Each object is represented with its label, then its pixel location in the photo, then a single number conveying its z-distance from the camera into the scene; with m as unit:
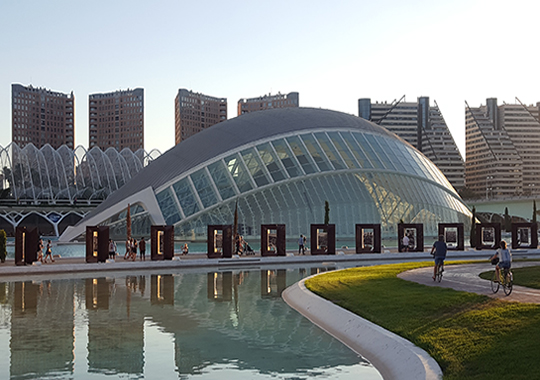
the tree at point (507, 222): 76.36
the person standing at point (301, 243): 46.16
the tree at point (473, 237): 57.56
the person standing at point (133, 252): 40.49
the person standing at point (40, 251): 38.16
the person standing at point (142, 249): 41.19
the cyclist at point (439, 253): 22.64
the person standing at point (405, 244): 47.12
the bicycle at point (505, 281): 18.08
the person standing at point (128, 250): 41.19
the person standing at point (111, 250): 40.94
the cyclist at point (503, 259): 18.56
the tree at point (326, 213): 55.82
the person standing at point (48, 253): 38.14
